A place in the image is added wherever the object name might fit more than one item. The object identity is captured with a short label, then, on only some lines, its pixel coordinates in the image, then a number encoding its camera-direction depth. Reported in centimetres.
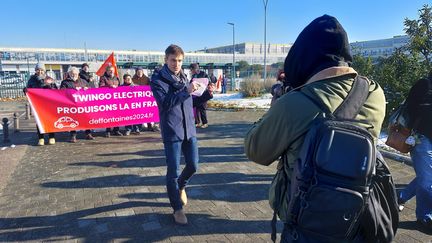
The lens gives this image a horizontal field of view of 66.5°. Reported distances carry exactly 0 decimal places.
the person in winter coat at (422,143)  349
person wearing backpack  154
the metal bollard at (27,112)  1317
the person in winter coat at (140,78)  1020
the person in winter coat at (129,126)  930
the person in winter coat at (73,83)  855
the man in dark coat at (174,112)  363
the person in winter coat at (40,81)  841
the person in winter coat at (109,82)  908
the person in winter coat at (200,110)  993
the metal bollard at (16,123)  998
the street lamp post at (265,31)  2657
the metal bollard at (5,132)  839
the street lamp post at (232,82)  3127
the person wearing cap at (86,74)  934
